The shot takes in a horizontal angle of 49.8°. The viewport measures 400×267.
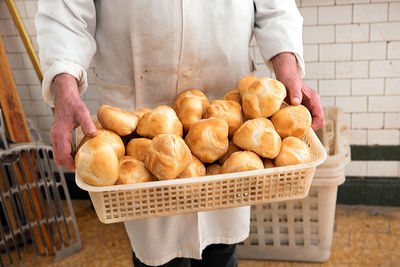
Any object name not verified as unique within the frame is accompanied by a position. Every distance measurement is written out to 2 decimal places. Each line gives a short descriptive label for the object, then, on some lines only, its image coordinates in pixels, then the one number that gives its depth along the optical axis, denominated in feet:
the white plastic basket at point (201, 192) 3.04
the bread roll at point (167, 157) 3.07
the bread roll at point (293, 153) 3.25
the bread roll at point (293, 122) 3.53
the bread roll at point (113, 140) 3.35
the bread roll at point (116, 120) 3.48
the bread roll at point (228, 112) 3.63
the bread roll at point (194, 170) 3.24
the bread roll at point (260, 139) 3.33
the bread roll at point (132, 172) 3.13
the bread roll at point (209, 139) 3.35
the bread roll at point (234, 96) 3.94
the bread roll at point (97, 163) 3.03
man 4.01
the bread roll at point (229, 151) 3.57
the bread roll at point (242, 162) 3.17
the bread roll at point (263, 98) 3.55
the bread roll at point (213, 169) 3.46
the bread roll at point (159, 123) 3.47
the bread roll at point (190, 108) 3.75
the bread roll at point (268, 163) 3.42
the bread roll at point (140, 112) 3.76
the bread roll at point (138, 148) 3.39
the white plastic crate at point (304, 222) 6.46
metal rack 6.87
